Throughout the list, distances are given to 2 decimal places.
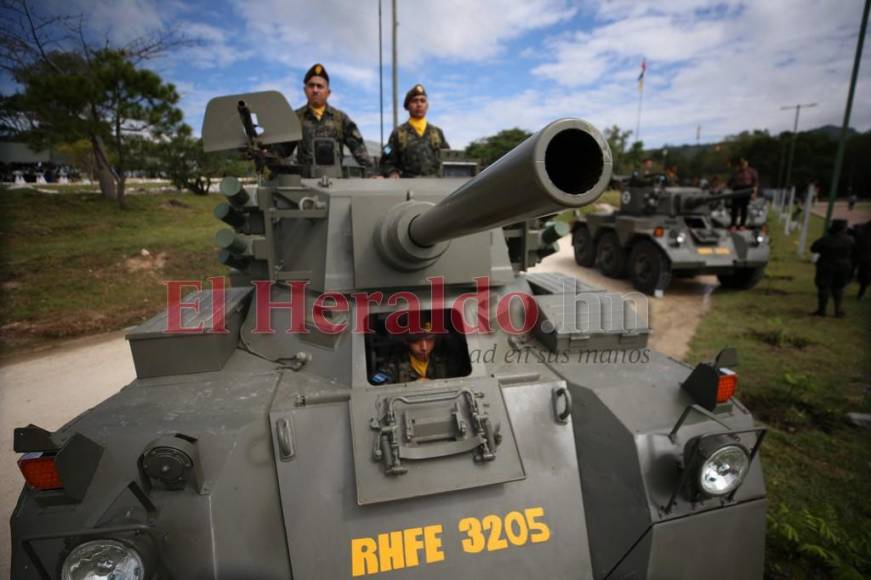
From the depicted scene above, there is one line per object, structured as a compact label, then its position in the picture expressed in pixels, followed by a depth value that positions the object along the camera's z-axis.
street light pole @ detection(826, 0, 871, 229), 10.32
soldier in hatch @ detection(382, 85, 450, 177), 5.64
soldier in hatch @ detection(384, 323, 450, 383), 3.77
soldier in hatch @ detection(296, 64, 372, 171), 5.49
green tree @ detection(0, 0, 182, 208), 13.61
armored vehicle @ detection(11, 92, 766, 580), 2.29
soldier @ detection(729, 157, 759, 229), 13.30
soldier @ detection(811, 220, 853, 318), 9.32
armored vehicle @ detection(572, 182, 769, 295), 11.79
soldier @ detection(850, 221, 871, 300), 10.82
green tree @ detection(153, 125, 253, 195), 24.90
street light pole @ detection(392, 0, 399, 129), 7.94
